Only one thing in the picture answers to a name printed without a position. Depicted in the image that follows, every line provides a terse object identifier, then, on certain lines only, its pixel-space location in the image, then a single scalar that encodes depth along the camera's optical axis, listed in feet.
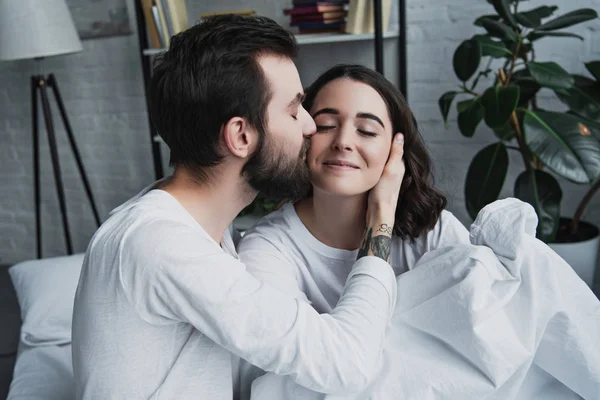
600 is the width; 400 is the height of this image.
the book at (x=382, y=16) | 7.77
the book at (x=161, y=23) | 8.75
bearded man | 3.03
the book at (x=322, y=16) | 8.05
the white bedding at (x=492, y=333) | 3.20
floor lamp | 8.52
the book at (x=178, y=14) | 8.77
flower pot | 6.95
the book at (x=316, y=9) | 8.00
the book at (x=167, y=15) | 8.75
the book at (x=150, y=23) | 9.03
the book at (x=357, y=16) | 7.72
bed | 5.18
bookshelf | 7.66
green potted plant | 6.15
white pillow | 5.98
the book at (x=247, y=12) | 8.10
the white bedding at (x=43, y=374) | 5.04
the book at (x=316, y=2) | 7.98
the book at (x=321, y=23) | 8.09
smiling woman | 4.24
